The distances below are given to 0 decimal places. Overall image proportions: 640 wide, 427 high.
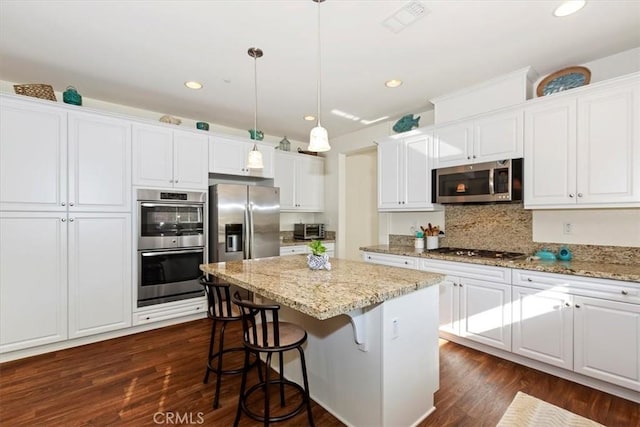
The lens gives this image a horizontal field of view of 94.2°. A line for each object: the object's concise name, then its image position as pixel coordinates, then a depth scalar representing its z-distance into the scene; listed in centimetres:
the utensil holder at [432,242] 359
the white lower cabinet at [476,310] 260
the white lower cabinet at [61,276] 263
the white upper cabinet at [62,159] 262
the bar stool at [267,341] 161
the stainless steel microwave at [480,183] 275
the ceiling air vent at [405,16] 192
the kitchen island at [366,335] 158
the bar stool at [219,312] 207
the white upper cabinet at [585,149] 221
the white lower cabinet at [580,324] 203
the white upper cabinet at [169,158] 328
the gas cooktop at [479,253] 287
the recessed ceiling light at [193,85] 302
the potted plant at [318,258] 217
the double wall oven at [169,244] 329
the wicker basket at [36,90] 272
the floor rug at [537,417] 110
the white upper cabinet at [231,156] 386
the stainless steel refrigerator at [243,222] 374
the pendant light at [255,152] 245
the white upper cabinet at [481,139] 277
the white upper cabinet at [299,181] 475
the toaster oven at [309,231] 491
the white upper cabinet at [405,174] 346
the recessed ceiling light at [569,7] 188
